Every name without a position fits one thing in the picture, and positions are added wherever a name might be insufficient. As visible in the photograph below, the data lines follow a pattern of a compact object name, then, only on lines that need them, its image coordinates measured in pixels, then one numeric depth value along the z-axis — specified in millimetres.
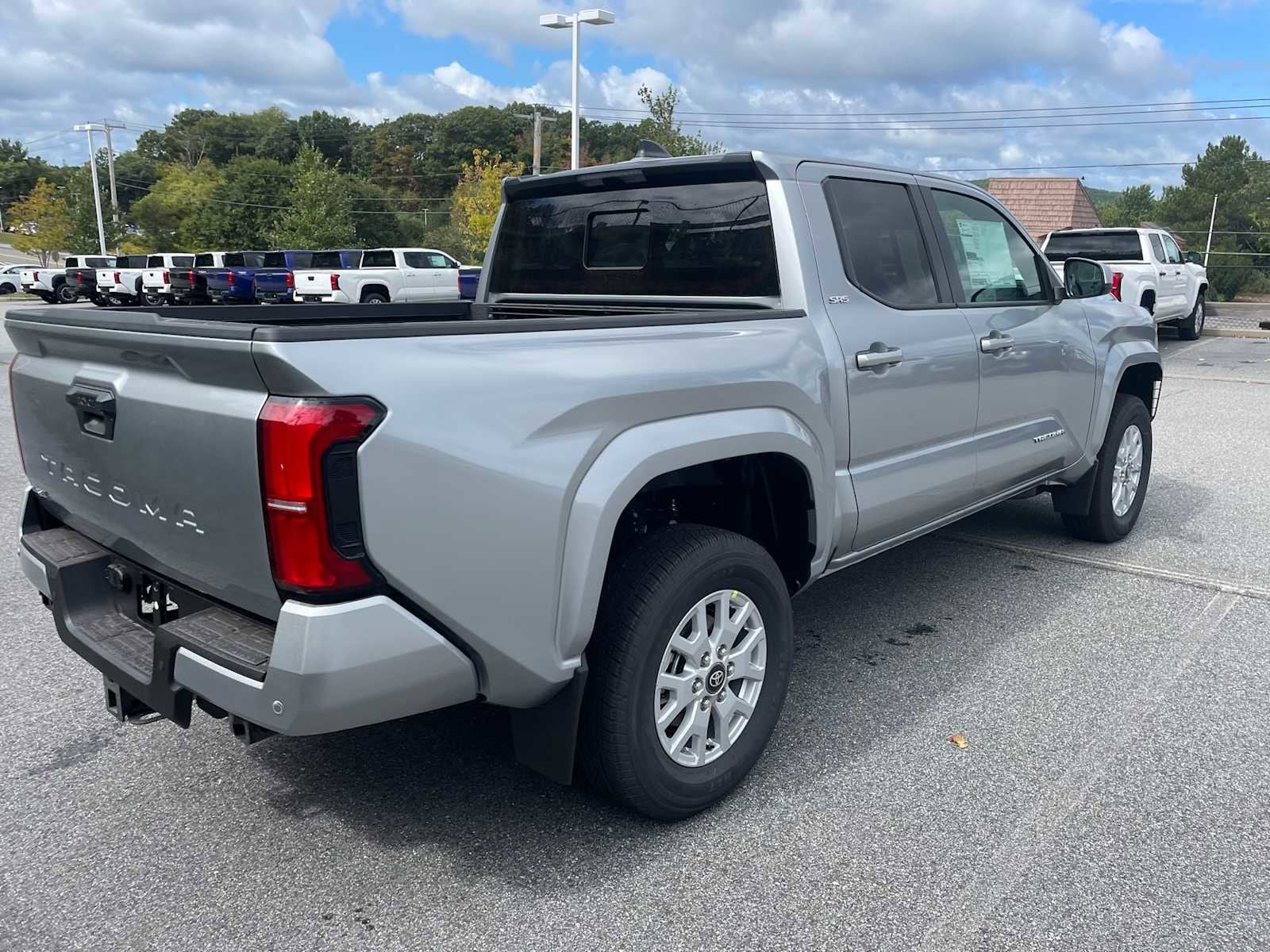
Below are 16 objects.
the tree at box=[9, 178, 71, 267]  59844
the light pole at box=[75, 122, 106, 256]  53219
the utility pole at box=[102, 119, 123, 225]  57781
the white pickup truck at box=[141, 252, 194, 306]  30172
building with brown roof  39875
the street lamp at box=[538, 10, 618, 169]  23859
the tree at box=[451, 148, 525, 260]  43094
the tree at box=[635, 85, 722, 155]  32438
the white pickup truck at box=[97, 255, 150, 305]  31797
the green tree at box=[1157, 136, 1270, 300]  51594
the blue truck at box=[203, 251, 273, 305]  27656
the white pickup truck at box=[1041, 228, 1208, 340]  15656
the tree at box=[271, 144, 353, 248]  48469
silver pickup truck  2188
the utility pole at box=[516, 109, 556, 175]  34212
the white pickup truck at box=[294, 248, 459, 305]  26422
